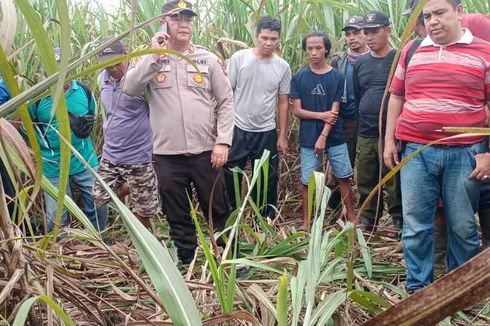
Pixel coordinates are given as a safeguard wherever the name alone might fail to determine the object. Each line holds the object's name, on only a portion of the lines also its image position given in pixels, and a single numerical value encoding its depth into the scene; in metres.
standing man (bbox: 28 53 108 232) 3.31
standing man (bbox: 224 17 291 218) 4.06
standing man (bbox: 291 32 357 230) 4.08
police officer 2.99
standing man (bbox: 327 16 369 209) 4.10
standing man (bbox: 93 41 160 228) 3.48
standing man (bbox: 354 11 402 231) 3.66
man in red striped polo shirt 2.43
